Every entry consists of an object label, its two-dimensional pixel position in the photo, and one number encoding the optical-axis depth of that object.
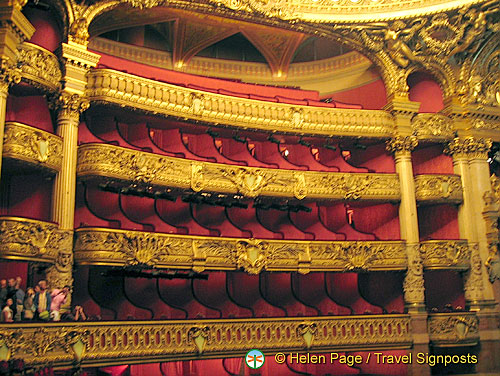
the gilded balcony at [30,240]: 8.92
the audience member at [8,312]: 8.67
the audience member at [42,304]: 9.12
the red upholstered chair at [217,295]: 12.53
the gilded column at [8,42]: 9.03
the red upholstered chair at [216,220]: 12.80
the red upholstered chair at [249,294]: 12.78
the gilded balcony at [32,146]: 9.33
